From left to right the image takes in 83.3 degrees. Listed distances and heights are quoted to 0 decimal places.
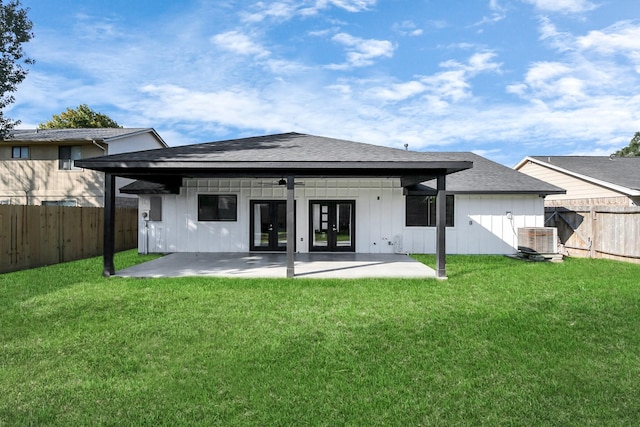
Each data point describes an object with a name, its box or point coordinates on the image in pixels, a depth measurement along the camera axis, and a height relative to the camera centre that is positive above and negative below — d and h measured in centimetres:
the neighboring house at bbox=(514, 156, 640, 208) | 1387 +170
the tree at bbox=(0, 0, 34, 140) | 1477 +721
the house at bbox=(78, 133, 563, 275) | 1317 +4
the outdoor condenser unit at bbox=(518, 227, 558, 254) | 1130 -77
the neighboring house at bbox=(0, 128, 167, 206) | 1633 +214
